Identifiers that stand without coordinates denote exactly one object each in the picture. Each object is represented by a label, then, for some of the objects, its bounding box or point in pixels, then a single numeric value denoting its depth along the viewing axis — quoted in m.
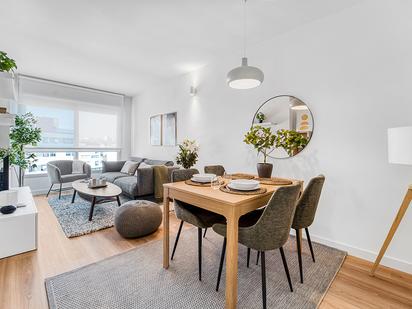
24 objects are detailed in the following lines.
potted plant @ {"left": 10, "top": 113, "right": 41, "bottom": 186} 3.60
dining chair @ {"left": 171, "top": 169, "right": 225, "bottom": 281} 1.81
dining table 1.36
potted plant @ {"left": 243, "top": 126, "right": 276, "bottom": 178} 2.14
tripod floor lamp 1.51
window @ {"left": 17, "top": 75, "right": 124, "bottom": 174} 4.67
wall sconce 4.05
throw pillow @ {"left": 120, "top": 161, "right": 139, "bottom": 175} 4.77
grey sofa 3.73
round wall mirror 2.57
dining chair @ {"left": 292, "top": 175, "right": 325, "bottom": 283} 1.78
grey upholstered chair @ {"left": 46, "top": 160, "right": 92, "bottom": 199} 4.16
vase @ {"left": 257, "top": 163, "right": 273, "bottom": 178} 2.14
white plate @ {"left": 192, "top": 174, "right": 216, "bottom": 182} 1.90
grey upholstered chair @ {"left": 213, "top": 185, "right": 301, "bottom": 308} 1.36
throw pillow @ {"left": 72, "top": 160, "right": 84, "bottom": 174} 4.79
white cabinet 2.09
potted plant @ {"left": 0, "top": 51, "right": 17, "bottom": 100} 2.38
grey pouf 2.47
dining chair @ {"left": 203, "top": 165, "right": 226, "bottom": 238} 2.63
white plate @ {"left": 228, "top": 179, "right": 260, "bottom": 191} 1.60
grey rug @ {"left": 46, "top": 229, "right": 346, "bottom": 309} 1.51
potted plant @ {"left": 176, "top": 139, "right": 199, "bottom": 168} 3.65
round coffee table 3.06
